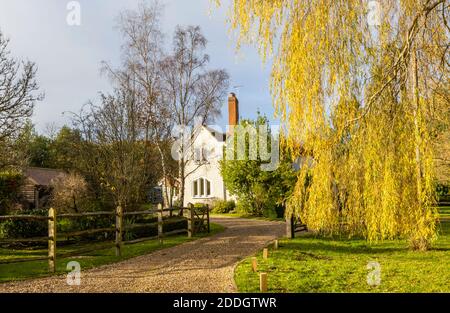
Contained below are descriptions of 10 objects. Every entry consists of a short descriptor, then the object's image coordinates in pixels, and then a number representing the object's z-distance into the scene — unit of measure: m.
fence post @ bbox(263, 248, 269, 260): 11.60
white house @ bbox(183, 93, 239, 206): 34.75
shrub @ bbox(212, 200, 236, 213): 32.56
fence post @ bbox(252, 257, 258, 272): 9.72
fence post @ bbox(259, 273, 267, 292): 7.61
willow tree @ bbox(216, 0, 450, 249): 6.52
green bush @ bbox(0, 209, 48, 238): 15.15
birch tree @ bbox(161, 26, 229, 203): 23.34
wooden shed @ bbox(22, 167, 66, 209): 27.34
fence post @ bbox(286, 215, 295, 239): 16.58
